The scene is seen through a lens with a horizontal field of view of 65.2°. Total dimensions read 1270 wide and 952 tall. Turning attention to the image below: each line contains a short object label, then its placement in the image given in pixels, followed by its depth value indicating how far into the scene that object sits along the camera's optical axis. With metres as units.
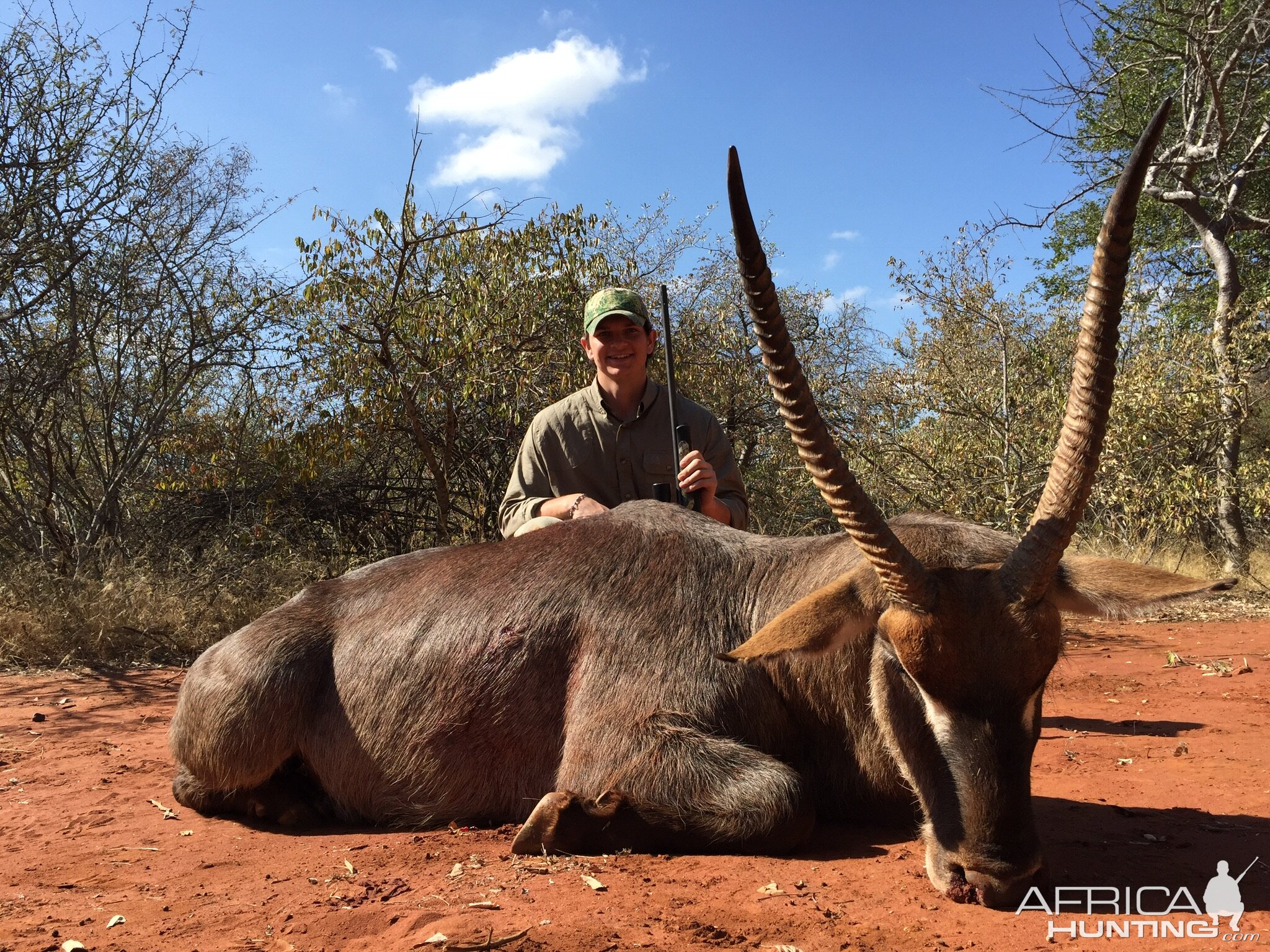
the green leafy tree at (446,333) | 10.20
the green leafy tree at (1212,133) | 11.74
